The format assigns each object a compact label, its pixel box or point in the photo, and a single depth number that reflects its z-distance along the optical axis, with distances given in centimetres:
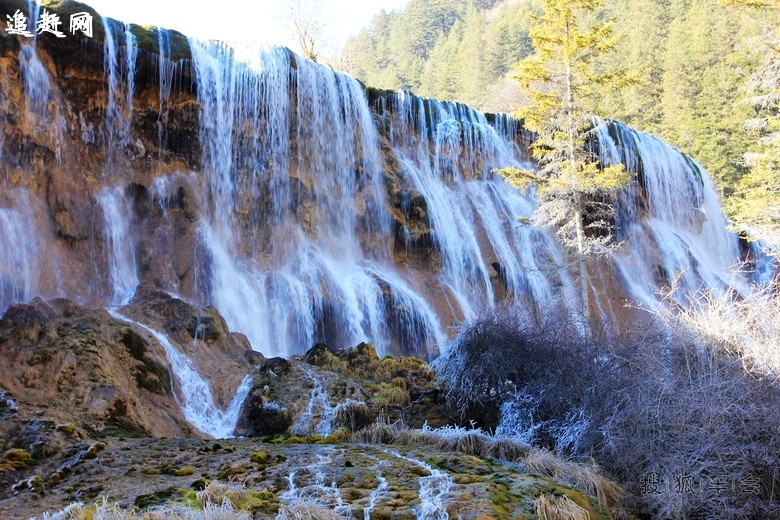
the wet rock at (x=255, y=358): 1302
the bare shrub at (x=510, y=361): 950
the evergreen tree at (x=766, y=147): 1956
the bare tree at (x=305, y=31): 3712
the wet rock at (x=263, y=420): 1070
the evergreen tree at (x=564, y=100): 1758
